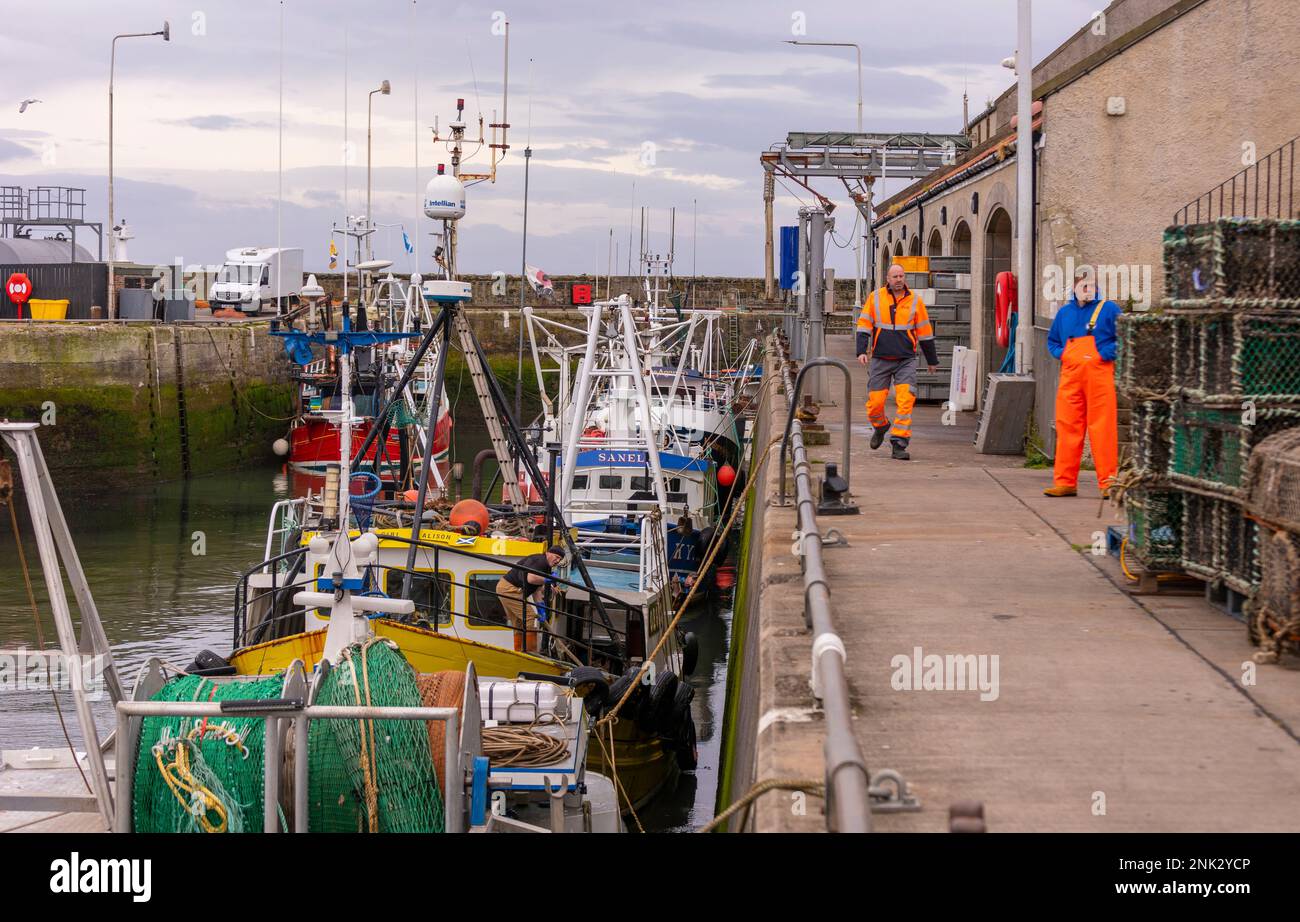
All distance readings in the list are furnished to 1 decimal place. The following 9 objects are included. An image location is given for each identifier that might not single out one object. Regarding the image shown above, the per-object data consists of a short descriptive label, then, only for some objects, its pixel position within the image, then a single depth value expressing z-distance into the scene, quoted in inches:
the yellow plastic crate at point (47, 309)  1309.1
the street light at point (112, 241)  1283.5
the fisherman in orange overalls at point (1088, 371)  385.1
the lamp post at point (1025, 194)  530.6
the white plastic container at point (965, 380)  681.6
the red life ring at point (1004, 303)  604.4
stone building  495.5
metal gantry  1141.7
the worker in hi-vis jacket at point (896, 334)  507.2
